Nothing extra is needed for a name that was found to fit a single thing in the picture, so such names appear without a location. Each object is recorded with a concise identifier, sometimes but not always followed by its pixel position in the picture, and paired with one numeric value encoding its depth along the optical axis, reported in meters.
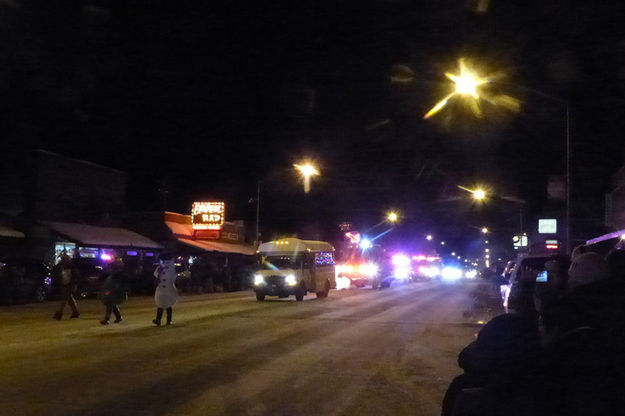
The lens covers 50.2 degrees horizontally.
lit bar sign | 43.00
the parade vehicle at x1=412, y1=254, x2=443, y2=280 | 73.62
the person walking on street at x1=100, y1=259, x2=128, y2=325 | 16.22
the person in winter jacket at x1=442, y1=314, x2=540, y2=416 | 2.51
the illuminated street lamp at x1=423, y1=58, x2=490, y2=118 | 16.52
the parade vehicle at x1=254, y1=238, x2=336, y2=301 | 27.69
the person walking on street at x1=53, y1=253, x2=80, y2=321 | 17.48
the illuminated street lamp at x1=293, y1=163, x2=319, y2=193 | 42.09
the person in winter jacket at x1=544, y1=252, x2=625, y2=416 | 2.33
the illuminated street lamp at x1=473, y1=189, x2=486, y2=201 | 43.34
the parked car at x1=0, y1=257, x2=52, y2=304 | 23.75
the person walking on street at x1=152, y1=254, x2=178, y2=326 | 16.05
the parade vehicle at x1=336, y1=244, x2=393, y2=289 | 44.84
